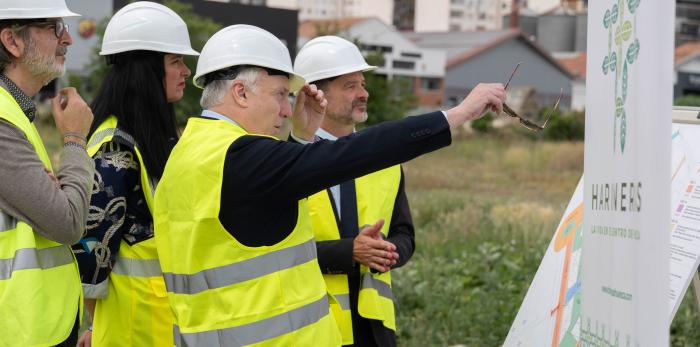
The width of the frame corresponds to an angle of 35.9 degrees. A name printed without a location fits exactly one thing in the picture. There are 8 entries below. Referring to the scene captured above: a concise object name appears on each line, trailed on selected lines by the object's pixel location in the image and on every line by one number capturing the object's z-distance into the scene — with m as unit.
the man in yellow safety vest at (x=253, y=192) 3.40
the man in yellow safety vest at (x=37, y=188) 3.38
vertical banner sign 2.89
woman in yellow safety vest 4.22
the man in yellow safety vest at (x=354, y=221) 4.52
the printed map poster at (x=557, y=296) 4.73
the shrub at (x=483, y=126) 54.75
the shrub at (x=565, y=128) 54.50
